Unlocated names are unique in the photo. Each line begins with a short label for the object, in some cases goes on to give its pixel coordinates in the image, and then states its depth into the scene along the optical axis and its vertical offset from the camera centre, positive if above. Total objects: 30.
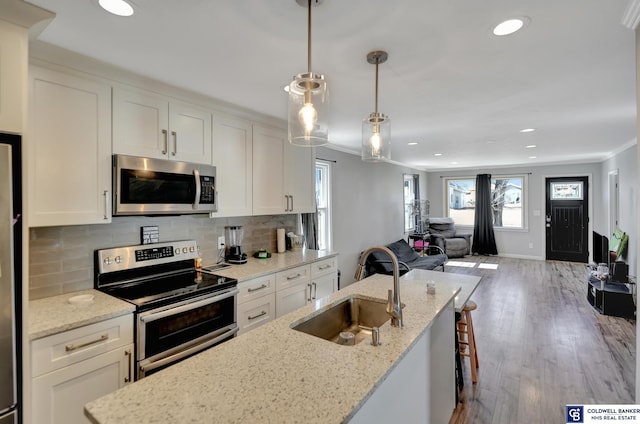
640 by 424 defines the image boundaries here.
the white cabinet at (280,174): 3.08 +0.38
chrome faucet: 1.45 -0.44
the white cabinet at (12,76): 1.32 +0.58
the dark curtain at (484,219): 8.11 -0.26
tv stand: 3.95 -1.17
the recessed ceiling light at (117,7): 1.38 +0.92
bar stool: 2.65 -1.09
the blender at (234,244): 3.01 -0.33
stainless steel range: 1.87 -0.57
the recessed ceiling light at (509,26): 1.54 +0.92
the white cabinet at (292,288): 2.81 -0.74
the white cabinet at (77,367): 1.50 -0.81
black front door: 7.21 -0.24
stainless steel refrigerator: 1.28 -0.27
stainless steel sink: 1.73 -0.63
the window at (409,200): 7.70 +0.23
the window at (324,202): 4.65 +0.11
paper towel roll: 3.58 -0.35
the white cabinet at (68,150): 1.73 +0.36
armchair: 7.89 -0.74
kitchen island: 0.86 -0.55
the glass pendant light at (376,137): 2.01 +0.47
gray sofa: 5.16 -0.93
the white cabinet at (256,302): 2.46 -0.76
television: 4.68 -0.65
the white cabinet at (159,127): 2.09 +0.61
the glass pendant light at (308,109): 1.47 +0.50
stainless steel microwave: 2.06 +0.17
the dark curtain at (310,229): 4.04 -0.25
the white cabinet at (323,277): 3.22 -0.73
